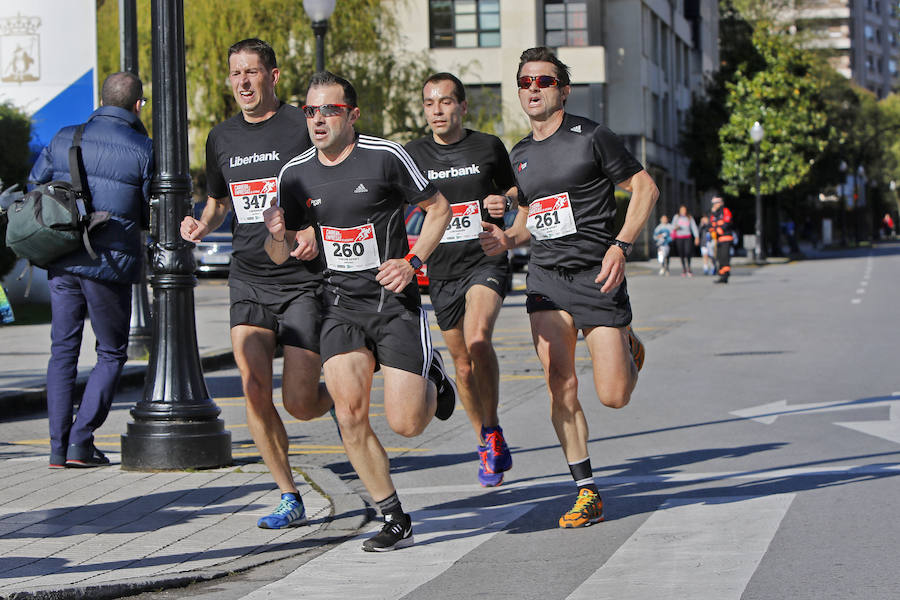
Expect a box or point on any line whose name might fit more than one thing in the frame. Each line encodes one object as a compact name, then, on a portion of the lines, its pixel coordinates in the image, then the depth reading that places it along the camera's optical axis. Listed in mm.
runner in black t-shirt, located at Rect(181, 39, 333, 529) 6352
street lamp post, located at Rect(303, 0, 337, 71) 17969
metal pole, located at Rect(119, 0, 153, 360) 13820
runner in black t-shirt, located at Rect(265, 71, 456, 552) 5840
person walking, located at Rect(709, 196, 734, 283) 30953
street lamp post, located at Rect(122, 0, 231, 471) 7883
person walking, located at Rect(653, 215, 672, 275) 37500
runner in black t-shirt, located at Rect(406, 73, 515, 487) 7762
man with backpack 8039
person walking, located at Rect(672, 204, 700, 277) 35969
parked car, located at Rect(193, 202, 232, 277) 33000
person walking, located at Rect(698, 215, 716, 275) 37250
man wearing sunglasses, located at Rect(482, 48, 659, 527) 6491
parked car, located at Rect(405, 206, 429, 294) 21516
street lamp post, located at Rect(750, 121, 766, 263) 47500
